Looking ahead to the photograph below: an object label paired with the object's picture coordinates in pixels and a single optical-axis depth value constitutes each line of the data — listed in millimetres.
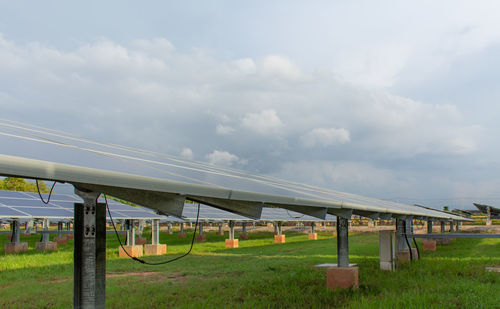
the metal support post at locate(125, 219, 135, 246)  21312
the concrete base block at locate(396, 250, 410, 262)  16578
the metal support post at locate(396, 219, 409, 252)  16703
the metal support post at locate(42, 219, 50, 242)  23719
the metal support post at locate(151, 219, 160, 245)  22408
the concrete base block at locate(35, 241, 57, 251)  24281
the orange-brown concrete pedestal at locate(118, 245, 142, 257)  20609
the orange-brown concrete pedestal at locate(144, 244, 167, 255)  21953
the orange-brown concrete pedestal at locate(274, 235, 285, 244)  33075
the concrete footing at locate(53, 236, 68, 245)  32037
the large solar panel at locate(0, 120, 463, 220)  3385
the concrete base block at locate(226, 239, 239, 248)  27694
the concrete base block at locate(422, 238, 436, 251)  24847
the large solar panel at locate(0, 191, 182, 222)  18438
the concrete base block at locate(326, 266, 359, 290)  10406
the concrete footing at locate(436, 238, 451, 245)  29556
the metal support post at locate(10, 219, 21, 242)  22969
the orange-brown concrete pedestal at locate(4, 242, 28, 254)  22578
